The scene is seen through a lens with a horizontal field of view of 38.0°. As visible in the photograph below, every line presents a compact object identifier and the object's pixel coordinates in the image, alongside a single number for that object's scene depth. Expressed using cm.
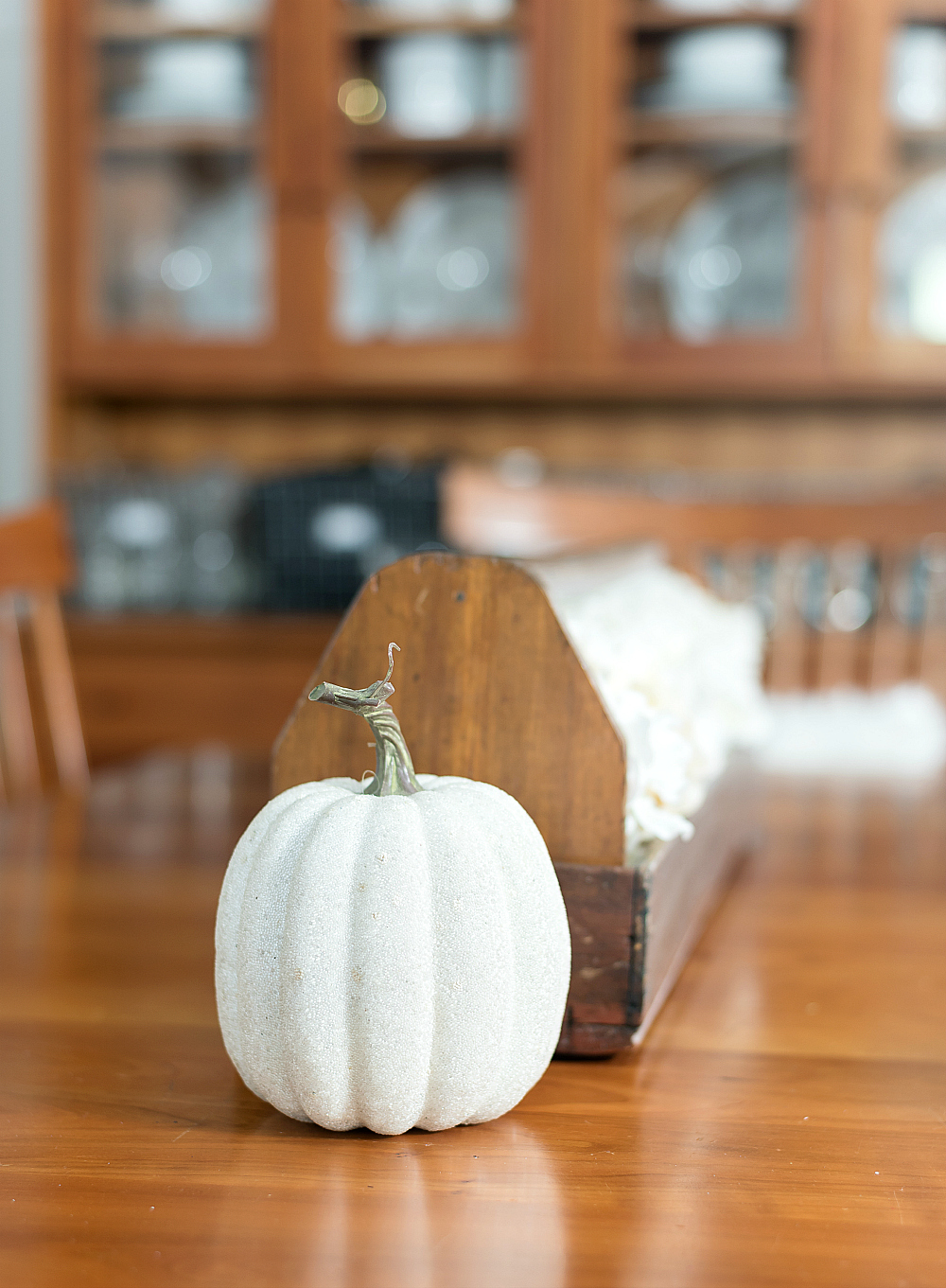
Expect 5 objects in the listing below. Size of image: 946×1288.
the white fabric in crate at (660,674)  56
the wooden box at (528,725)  53
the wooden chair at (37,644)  137
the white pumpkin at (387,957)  43
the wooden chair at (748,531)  154
